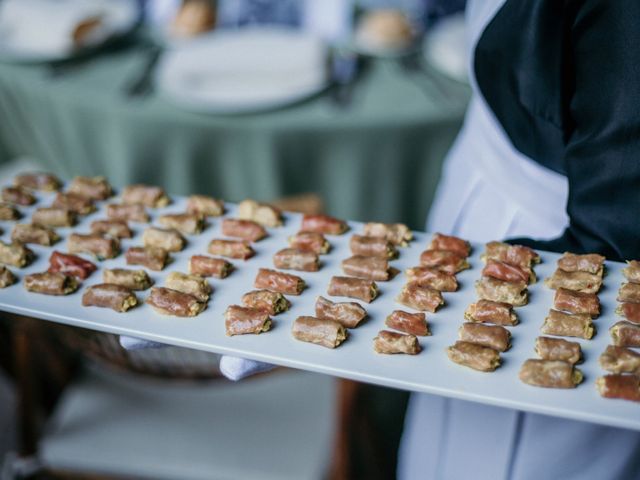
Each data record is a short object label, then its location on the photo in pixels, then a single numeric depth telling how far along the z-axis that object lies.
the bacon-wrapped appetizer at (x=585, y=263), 0.87
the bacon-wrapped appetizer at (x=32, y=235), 0.99
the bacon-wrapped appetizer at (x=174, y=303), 0.84
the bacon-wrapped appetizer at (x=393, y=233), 0.97
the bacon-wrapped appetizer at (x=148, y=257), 0.94
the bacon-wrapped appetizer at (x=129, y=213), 1.04
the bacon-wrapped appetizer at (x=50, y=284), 0.88
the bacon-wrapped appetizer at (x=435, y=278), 0.87
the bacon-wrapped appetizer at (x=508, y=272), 0.87
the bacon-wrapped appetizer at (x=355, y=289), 0.87
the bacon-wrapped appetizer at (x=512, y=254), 0.89
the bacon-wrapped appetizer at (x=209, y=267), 0.92
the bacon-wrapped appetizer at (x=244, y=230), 0.99
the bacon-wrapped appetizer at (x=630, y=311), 0.81
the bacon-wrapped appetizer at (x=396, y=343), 0.77
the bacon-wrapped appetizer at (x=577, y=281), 0.85
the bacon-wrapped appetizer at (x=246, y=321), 0.81
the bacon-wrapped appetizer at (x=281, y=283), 0.88
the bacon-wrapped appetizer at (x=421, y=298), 0.84
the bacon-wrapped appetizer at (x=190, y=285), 0.87
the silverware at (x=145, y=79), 1.88
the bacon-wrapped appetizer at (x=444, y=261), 0.90
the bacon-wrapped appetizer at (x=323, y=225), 0.99
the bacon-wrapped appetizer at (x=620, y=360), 0.73
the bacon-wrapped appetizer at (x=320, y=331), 0.79
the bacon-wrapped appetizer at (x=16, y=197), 1.08
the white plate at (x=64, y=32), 2.00
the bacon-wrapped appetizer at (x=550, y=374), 0.72
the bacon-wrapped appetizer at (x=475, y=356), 0.74
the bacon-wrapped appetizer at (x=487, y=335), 0.78
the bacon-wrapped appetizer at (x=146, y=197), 1.07
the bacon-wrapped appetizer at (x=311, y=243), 0.95
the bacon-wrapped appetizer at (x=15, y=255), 0.94
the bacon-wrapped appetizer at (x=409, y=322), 0.80
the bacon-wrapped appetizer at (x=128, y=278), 0.90
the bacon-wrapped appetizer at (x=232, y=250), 0.96
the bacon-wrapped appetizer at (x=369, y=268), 0.90
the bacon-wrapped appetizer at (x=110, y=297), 0.85
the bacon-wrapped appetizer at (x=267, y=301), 0.85
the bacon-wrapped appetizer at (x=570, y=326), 0.80
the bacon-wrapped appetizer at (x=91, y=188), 1.09
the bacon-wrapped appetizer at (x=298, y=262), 0.93
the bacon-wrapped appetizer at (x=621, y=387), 0.70
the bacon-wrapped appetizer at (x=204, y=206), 1.04
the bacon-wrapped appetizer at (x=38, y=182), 1.12
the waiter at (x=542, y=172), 0.79
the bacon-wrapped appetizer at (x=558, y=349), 0.75
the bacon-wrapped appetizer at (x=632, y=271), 0.85
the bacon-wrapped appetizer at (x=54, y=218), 1.03
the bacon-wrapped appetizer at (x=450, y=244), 0.94
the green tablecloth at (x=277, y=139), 1.76
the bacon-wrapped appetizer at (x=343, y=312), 0.82
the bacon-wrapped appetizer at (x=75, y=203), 1.06
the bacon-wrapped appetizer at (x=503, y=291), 0.84
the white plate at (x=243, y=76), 1.79
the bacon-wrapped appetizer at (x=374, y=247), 0.94
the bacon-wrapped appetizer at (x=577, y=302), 0.82
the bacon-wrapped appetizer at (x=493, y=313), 0.82
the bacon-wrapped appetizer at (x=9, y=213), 1.05
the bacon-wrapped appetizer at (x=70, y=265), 0.92
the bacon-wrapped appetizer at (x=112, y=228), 1.00
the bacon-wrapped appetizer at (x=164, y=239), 0.98
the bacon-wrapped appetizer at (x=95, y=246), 0.97
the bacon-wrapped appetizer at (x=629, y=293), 0.83
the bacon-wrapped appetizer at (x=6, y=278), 0.90
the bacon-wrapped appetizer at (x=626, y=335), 0.77
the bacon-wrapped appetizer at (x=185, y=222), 1.01
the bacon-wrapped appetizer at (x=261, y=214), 1.02
